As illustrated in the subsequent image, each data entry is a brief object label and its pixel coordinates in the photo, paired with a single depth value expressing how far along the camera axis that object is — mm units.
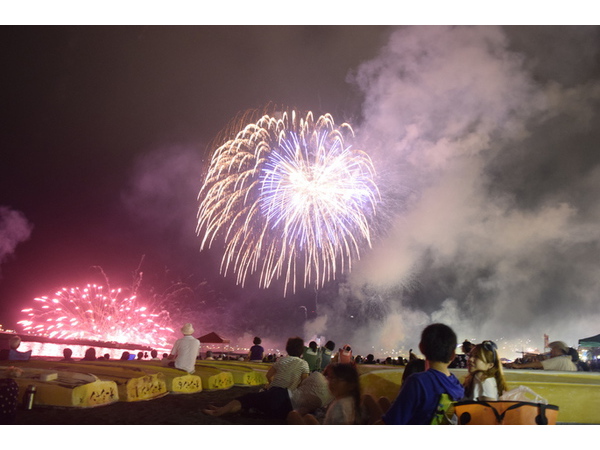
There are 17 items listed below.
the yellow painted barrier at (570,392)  5566
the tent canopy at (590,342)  10727
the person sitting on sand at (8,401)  4238
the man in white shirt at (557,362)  6957
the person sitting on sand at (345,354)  9625
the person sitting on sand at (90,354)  9419
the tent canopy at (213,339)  19488
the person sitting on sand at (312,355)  10164
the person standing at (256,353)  12664
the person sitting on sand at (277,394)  5359
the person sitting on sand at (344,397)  3861
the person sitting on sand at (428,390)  2900
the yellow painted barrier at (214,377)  8638
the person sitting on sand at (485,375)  4062
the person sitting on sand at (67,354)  8531
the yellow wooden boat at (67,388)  5254
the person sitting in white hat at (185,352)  7969
